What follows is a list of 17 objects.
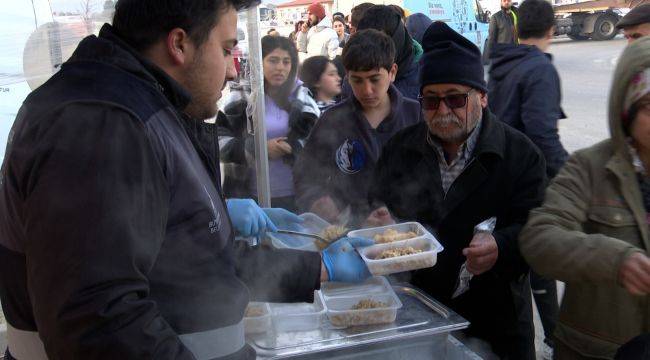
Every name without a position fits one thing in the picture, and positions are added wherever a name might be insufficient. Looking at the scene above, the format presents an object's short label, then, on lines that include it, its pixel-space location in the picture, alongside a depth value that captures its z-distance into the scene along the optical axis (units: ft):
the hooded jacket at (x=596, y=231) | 4.99
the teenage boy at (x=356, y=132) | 8.95
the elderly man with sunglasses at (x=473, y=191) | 6.55
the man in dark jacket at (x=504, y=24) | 22.40
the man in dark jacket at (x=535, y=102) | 10.16
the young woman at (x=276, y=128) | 11.08
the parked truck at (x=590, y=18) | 57.31
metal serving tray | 5.37
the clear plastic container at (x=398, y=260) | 5.72
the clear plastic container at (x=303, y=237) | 6.31
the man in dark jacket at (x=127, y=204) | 2.95
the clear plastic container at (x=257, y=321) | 5.66
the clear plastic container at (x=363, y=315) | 5.80
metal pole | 9.58
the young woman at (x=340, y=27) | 31.11
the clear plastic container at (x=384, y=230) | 6.61
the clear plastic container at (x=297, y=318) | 5.90
